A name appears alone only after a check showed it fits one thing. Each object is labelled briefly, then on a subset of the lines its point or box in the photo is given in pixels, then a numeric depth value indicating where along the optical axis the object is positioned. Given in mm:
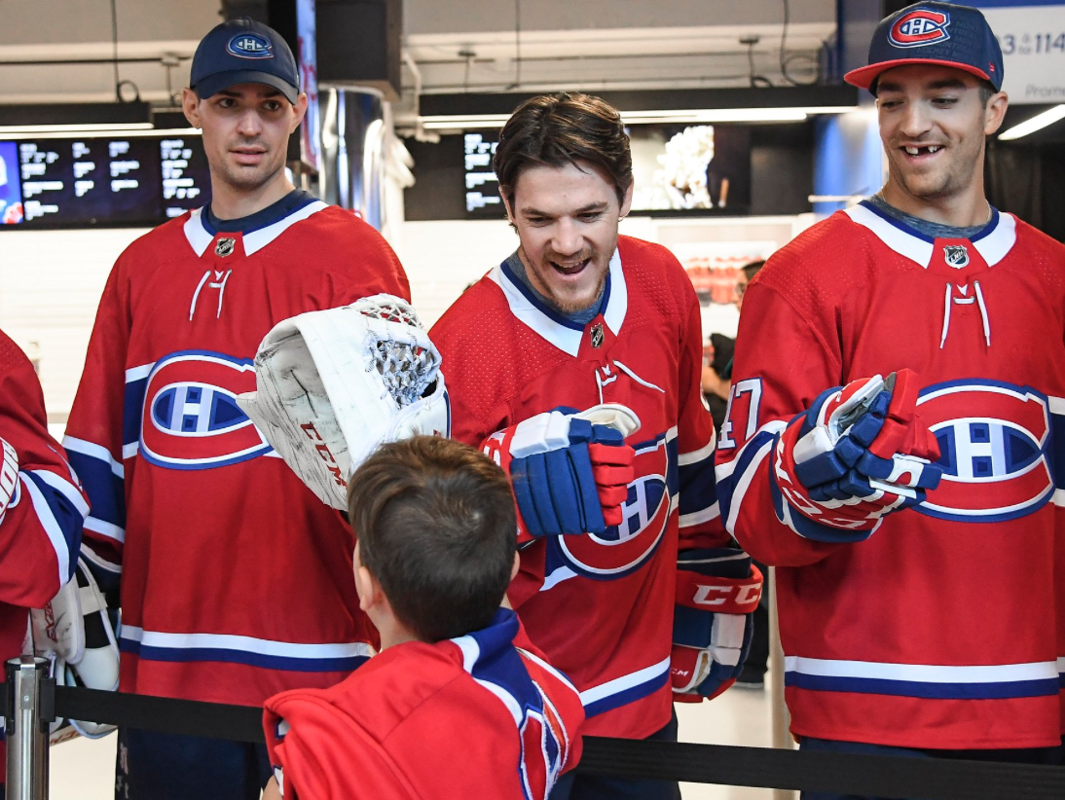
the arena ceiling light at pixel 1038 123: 3994
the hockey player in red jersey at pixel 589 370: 1730
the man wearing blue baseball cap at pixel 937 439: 1655
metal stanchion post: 1708
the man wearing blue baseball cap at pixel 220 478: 1964
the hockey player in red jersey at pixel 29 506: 1705
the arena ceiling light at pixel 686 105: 6484
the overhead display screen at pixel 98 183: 6105
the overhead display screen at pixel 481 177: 7180
